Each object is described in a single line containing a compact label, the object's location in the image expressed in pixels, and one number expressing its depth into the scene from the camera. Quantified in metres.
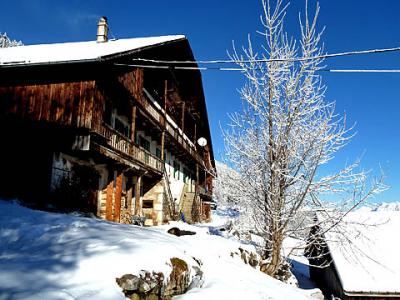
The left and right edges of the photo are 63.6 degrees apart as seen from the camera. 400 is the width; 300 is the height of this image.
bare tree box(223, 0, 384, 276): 10.73
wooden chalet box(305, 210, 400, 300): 15.36
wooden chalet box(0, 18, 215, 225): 11.62
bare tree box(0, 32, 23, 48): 36.12
